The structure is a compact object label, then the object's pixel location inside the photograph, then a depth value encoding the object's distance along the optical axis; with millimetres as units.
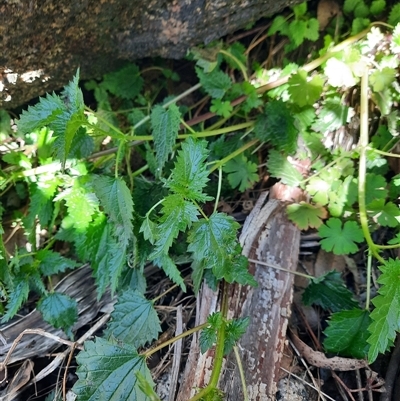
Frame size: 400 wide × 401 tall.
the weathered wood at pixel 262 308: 293
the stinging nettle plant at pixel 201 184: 274
